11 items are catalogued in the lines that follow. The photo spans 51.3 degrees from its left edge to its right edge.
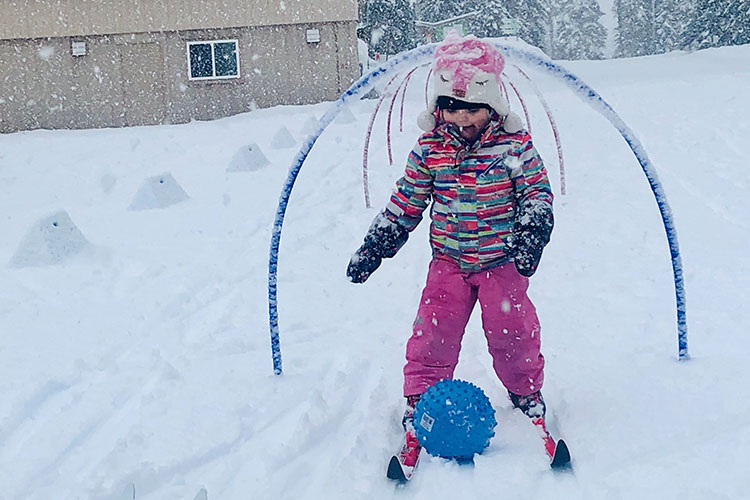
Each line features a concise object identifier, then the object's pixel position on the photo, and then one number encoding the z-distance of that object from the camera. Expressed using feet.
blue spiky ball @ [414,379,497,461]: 9.69
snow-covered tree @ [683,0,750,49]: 123.75
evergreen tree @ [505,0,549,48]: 158.61
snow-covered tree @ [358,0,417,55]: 118.93
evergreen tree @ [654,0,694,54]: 175.83
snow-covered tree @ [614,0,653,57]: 197.77
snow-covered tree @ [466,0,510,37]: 139.33
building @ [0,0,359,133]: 57.31
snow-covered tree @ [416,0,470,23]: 144.46
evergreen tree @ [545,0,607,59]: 202.39
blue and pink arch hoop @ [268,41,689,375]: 10.89
